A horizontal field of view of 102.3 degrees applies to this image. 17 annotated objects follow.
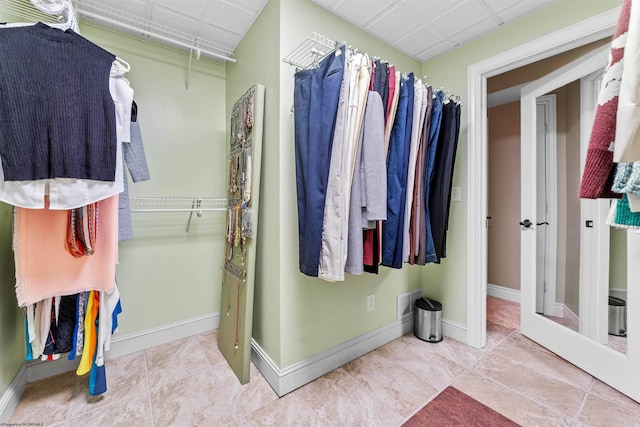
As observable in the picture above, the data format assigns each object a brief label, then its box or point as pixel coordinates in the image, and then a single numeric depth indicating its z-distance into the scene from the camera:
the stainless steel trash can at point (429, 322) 2.04
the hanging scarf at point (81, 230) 1.21
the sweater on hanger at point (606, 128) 0.74
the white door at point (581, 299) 1.45
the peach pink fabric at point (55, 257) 1.17
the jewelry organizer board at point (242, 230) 1.59
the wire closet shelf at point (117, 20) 1.34
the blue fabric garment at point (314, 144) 1.17
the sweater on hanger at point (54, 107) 1.00
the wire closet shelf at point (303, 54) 1.47
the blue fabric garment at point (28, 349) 1.26
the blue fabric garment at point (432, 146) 1.55
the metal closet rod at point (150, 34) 1.40
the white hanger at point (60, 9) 1.13
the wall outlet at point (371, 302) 1.91
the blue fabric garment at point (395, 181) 1.26
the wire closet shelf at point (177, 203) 1.91
